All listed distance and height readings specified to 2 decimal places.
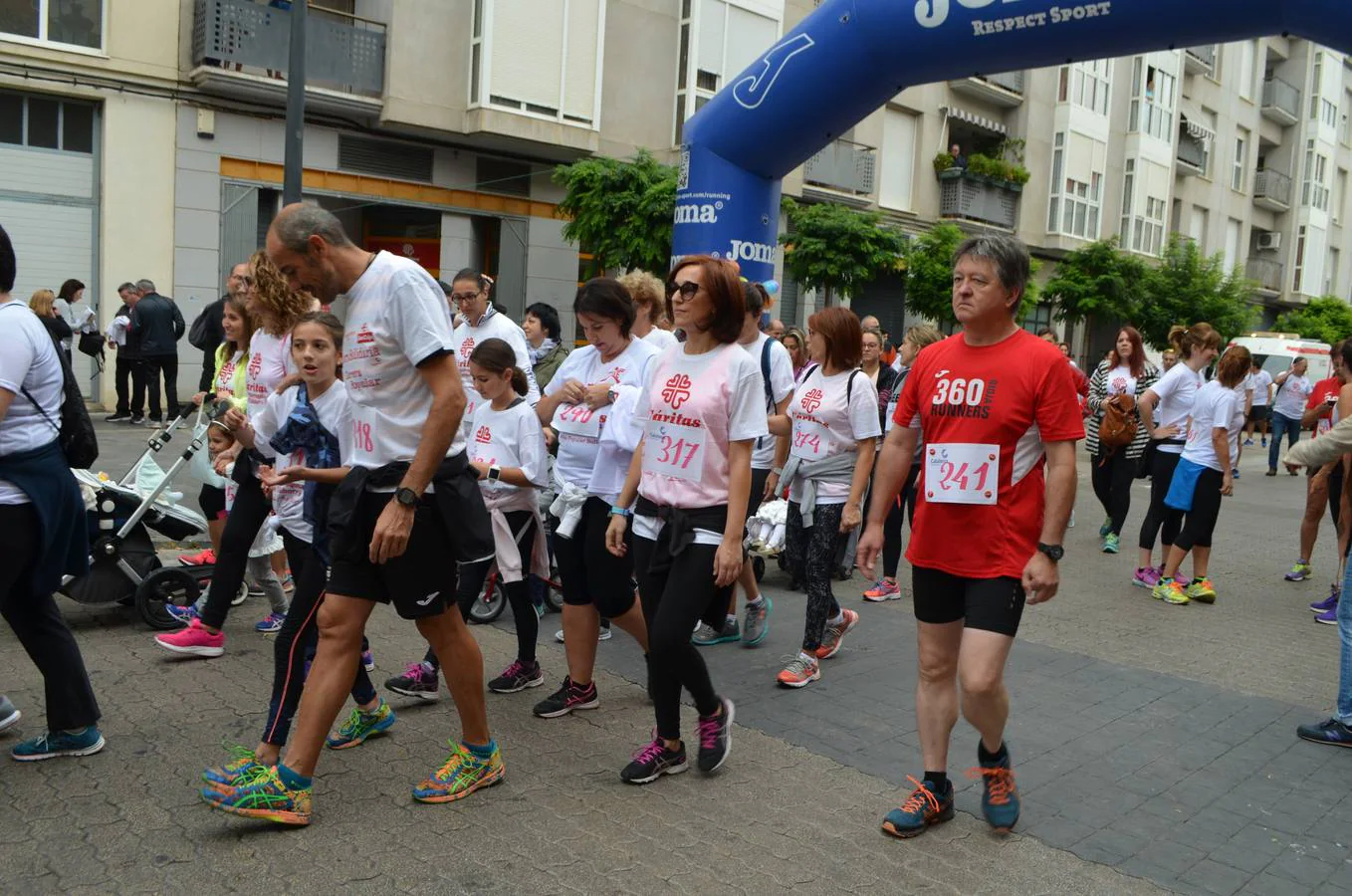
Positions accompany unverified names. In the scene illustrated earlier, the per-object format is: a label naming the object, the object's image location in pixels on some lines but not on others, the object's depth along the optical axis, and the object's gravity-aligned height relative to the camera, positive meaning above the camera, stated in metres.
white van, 29.50 +0.73
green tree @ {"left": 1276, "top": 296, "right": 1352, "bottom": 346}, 41.59 +2.29
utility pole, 9.96 +1.90
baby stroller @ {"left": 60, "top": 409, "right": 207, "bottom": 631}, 5.99 -1.30
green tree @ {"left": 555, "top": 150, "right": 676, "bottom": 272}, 17.53 +2.07
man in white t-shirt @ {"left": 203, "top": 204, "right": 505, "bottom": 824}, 3.57 -0.46
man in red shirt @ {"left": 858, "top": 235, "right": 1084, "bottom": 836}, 3.68 -0.46
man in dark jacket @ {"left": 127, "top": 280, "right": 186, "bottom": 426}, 14.65 -0.23
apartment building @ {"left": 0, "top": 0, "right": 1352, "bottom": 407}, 16.20 +3.48
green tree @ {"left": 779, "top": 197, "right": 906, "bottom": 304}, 19.38 +1.82
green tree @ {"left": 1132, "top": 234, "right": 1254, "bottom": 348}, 30.88 +2.13
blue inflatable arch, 6.54 +1.95
